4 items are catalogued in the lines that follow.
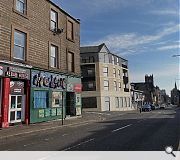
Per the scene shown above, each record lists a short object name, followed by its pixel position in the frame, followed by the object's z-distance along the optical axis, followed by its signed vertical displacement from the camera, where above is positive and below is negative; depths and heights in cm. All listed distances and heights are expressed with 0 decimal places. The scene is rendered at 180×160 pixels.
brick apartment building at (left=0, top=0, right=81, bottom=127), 1978 +341
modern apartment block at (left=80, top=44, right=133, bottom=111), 6097 +539
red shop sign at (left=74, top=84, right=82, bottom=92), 3060 +185
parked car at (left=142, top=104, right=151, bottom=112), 6415 -68
